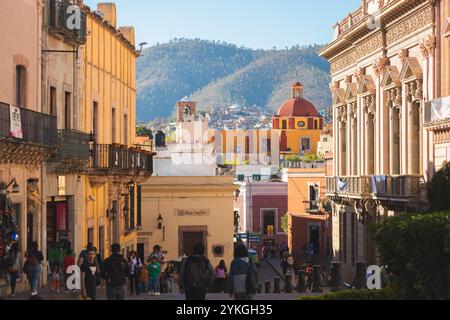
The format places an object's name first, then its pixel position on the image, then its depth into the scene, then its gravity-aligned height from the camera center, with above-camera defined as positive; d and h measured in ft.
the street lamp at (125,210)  145.89 -1.35
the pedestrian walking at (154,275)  99.45 -6.12
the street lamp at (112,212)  135.54 -1.48
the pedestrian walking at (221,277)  99.18 -6.43
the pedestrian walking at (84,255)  86.79 -3.98
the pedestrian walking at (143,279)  103.12 -6.64
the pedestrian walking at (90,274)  83.30 -5.03
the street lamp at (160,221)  165.03 -3.00
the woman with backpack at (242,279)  67.46 -4.36
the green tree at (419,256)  74.79 -3.56
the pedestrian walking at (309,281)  117.50 -8.00
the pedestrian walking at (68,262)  96.48 -4.87
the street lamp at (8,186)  88.34 +0.90
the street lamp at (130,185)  145.18 +1.58
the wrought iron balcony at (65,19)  107.96 +15.66
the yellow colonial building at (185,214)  165.48 -2.11
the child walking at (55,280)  97.30 -6.37
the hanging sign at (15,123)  89.10 +5.44
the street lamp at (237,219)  291.79 -5.15
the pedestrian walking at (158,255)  103.90 -4.82
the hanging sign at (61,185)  109.81 +1.17
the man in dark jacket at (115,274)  70.33 -4.24
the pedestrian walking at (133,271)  102.55 -6.03
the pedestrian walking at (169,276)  111.39 -7.10
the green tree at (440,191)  109.50 +0.46
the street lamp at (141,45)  160.86 +19.63
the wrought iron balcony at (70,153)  105.91 +3.93
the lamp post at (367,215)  145.48 -2.16
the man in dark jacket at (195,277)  66.08 -4.15
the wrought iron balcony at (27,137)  88.38 +4.64
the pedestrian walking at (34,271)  86.58 -4.98
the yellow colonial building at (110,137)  123.85 +6.90
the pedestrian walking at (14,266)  88.94 -4.85
